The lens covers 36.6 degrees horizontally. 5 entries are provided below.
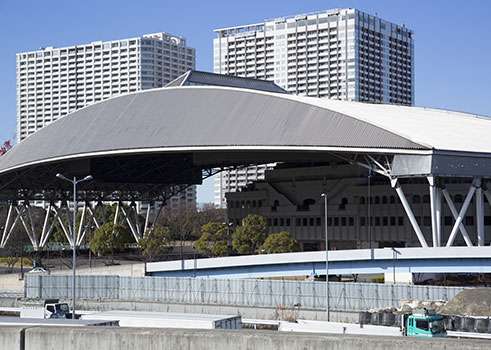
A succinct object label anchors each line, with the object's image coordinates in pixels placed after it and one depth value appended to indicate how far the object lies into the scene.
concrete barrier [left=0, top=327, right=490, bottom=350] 17.80
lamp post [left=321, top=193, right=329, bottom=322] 52.47
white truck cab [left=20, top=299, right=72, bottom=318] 50.25
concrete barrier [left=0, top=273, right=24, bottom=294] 79.62
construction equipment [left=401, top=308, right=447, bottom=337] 36.53
